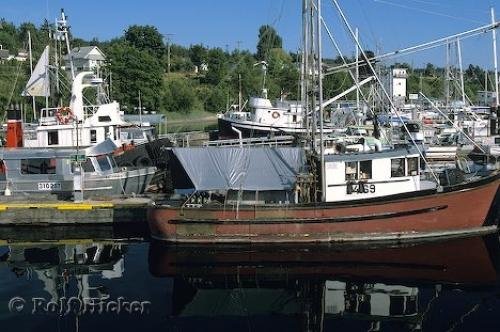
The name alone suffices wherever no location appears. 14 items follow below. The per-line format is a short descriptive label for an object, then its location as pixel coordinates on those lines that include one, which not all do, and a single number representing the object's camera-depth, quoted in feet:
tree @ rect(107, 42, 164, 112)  266.16
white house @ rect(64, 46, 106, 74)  281.37
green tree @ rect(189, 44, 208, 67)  404.06
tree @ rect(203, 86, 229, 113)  300.40
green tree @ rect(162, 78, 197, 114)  288.92
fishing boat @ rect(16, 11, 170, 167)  105.50
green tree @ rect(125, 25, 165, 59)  377.50
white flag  120.26
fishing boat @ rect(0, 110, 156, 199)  86.38
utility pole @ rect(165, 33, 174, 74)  372.83
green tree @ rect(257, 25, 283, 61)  396.65
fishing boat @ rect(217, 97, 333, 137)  160.56
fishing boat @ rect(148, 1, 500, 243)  68.28
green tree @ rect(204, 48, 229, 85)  339.77
